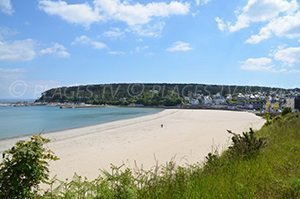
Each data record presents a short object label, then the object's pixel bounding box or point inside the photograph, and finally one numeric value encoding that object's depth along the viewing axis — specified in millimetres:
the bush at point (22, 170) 2044
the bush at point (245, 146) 4384
